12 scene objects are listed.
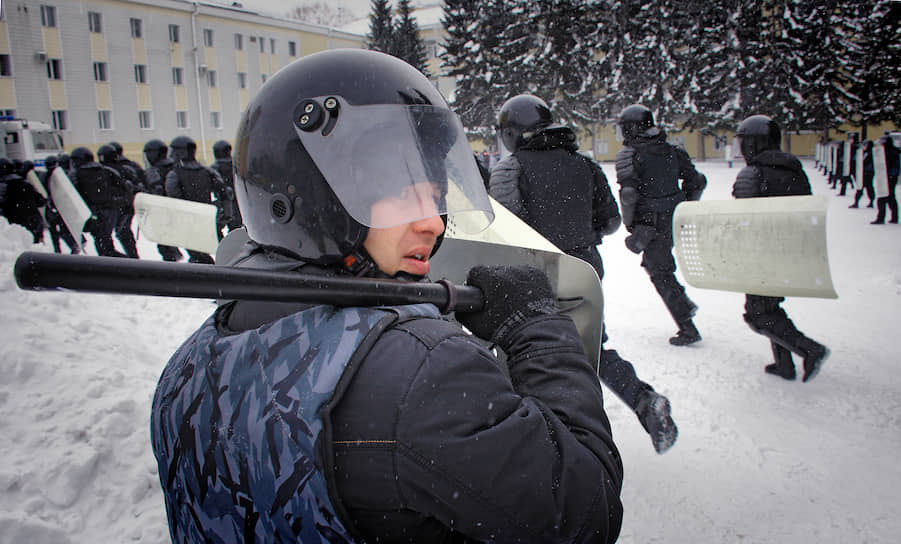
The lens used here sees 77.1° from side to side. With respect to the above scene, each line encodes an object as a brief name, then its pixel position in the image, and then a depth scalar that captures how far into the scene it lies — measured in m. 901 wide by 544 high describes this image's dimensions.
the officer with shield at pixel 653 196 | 4.84
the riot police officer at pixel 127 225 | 8.93
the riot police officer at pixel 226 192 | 8.63
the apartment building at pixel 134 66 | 26.80
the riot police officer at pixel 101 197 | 8.71
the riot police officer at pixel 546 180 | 3.52
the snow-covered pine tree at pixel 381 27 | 35.22
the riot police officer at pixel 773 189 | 3.87
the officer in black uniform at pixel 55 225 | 10.29
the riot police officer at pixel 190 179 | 8.23
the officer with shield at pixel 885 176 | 10.53
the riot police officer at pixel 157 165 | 9.06
